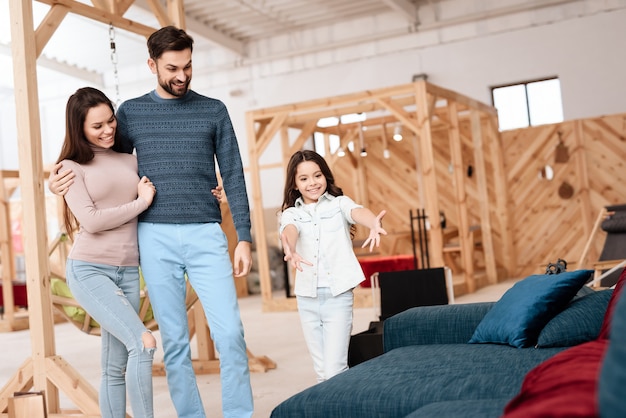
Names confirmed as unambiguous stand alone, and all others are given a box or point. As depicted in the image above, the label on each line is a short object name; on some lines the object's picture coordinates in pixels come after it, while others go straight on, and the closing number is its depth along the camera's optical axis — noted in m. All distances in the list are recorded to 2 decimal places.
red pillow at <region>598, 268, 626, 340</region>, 2.51
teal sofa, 2.38
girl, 3.41
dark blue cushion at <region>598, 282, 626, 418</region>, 1.23
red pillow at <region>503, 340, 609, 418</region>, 1.45
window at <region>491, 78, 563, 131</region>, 11.85
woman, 2.94
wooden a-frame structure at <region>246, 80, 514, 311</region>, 8.99
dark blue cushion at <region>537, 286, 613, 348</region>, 2.86
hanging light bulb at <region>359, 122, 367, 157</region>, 10.76
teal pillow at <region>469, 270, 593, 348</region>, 2.98
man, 3.05
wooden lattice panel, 10.62
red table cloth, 10.03
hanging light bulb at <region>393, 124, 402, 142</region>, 10.27
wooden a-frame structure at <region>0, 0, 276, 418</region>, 3.93
